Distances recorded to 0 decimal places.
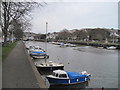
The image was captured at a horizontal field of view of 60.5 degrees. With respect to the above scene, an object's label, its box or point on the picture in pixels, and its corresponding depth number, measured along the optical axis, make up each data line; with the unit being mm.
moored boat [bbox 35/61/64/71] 12775
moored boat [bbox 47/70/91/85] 8927
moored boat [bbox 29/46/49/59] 20926
